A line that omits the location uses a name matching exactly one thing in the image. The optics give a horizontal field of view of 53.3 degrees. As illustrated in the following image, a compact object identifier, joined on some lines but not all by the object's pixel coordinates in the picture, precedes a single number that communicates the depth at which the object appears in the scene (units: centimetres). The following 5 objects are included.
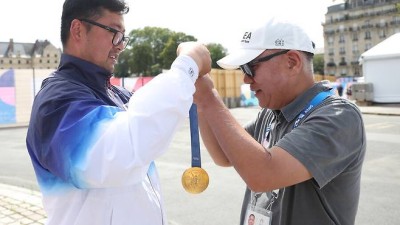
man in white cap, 167
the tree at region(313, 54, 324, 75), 11821
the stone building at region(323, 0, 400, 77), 9938
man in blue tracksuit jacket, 135
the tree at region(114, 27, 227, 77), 8444
